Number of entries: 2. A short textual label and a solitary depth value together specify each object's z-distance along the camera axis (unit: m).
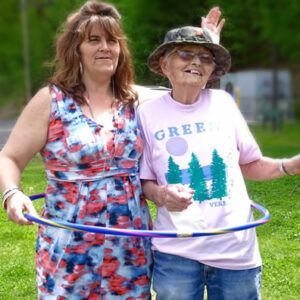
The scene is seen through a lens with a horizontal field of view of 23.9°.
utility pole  20.16
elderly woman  2.92
